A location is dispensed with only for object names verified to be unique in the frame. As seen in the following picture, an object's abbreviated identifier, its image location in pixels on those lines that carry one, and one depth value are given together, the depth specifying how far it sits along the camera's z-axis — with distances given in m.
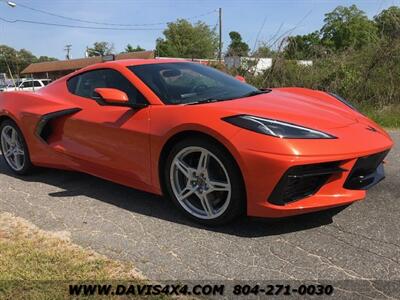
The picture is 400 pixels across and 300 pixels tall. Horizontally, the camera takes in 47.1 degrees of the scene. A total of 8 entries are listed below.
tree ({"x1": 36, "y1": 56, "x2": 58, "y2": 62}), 117.19
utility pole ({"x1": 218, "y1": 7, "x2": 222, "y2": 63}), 47.73
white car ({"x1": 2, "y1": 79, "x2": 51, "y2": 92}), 33.25
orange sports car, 3.08
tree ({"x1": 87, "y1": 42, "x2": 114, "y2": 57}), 90.68
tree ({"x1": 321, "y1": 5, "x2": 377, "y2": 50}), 55.72
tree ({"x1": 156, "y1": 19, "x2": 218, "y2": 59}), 65.19
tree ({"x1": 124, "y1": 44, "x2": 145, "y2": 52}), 100.41
